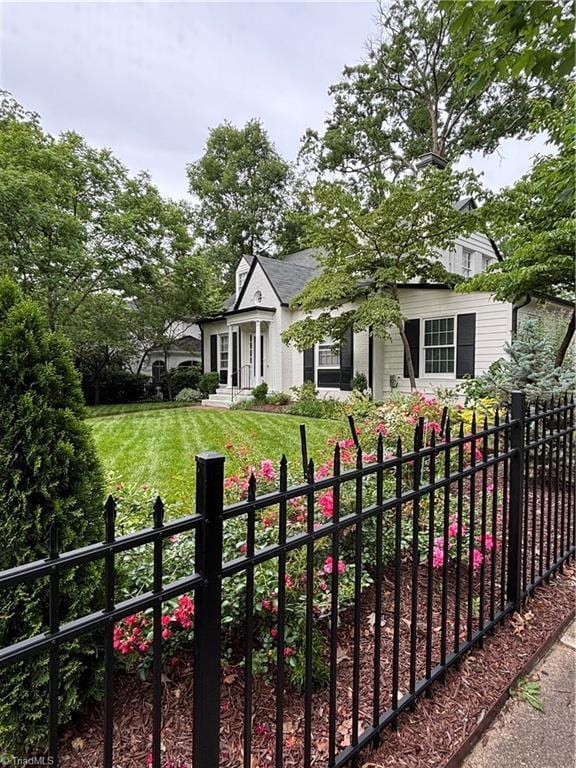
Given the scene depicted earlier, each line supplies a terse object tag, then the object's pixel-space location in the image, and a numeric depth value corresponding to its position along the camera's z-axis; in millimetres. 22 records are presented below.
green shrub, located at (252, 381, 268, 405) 14062
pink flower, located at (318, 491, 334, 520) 2287
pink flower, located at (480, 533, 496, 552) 2210
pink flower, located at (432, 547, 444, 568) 2209
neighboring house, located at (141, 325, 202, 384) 20722
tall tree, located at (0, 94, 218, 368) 10961
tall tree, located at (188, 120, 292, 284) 26500
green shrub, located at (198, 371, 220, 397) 17016
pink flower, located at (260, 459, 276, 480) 2785
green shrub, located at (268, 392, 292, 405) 13602
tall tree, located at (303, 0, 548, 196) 18484
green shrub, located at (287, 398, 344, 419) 10742
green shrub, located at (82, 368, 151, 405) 17266
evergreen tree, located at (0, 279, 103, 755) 1398
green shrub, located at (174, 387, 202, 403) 16844
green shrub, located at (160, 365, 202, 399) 19078
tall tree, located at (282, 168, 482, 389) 10117
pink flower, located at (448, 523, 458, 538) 2604
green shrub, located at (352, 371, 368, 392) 12273
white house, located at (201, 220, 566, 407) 10430
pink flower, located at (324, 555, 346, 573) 1923
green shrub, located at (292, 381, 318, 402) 13131
